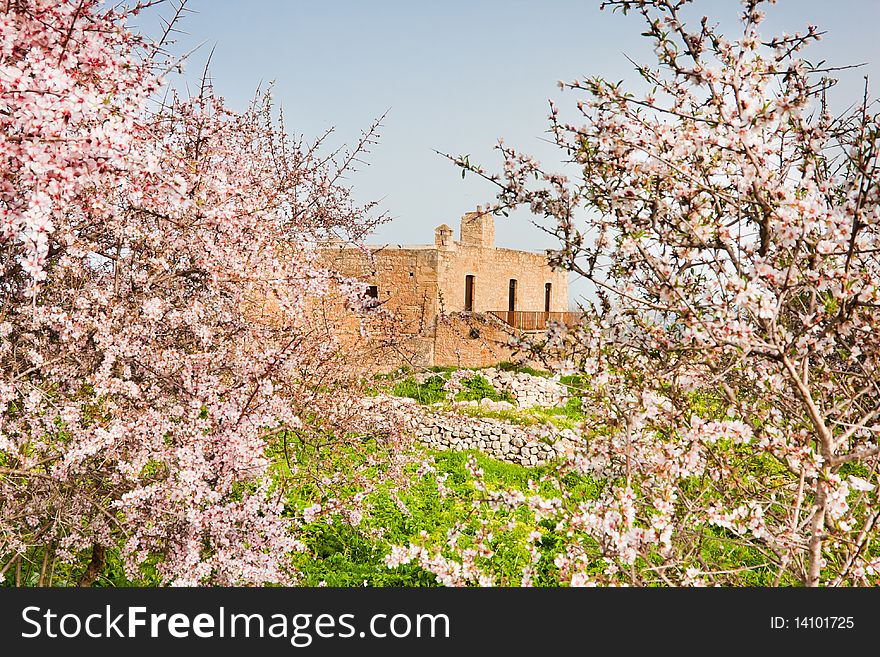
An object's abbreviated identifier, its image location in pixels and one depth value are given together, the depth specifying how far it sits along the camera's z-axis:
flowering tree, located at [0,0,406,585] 3.21
